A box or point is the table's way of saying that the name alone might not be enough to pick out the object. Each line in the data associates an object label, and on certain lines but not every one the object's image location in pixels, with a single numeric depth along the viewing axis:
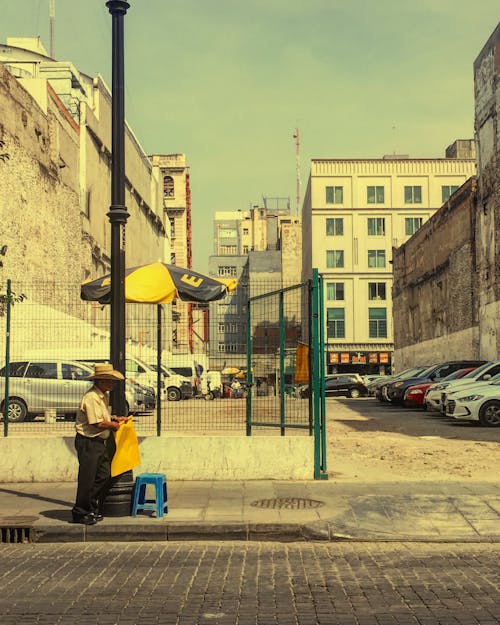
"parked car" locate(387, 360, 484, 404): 31.17
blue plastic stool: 9.31
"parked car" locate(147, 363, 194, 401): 14.46
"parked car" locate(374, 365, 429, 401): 35.97
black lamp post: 9.80
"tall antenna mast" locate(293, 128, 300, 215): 147.62
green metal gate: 11.86
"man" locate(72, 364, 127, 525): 9.07
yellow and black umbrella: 12.15
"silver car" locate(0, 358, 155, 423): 13.57
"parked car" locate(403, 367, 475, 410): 30.06
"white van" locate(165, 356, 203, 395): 14.15
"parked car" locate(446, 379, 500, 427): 21.28
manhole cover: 9.80
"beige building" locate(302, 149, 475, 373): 79.56
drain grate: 8.83
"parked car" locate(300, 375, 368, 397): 48.06
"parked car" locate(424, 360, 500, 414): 24.25
